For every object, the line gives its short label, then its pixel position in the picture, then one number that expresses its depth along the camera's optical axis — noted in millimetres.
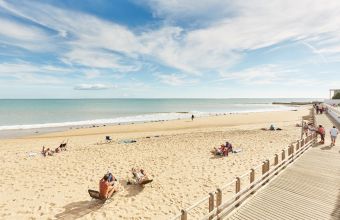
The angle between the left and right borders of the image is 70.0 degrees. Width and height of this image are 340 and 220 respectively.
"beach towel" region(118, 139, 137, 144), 24875
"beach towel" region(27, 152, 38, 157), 20172
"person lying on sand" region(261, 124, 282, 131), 30078
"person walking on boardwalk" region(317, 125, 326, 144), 18859
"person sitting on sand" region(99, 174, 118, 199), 10859
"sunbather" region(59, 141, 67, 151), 22050
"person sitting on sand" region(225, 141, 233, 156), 18883
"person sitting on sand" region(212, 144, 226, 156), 18156
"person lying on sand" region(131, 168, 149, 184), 12418
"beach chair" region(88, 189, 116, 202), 10695
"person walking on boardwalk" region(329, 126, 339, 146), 17836
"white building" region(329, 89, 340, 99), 76312
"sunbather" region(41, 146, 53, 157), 19922
